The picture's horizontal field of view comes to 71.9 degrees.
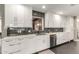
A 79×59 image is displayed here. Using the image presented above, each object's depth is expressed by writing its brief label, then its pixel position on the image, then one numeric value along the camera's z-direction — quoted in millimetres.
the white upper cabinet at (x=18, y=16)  1494
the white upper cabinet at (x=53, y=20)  1556
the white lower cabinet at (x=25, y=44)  1365
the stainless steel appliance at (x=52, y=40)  1747
